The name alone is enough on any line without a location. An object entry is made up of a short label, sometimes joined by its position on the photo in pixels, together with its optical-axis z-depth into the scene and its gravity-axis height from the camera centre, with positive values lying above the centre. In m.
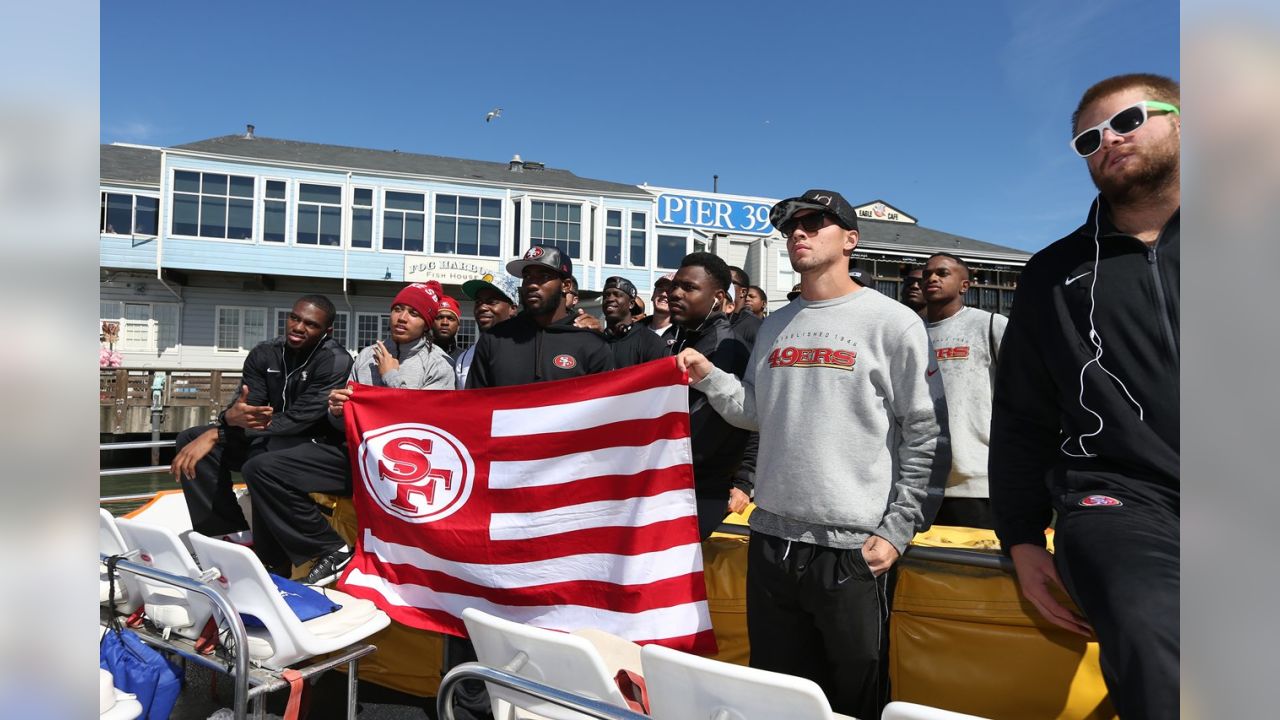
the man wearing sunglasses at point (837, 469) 2.34 -0.33
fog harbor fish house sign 24.14 +3.05
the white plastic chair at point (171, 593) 3.07 -1.00
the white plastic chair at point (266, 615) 2.94 -1.03
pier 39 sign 27.42 +5.67
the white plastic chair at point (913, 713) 1.45 -0.69
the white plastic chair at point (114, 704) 2.31 -1.11
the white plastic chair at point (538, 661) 2.06 -0.89
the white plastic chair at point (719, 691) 1.64 -0.77
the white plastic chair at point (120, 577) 3.39 -1.01
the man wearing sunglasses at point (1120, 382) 1.49 -0.03
